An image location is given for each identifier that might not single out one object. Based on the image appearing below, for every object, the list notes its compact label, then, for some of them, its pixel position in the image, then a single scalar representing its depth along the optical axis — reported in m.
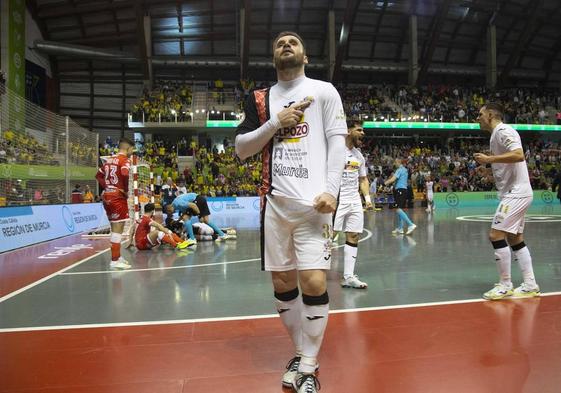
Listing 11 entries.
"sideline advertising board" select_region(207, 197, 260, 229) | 19.28
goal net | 9.30
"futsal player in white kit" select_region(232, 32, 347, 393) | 2.30
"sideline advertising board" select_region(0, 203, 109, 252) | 8.12
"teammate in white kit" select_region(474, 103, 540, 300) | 4.21
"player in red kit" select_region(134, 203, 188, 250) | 8.24
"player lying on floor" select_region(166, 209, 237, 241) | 9.51
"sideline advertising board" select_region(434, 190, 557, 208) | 23.61
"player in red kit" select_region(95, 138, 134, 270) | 6.38
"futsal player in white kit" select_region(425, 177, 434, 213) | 19.69
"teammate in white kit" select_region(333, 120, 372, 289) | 4.99
